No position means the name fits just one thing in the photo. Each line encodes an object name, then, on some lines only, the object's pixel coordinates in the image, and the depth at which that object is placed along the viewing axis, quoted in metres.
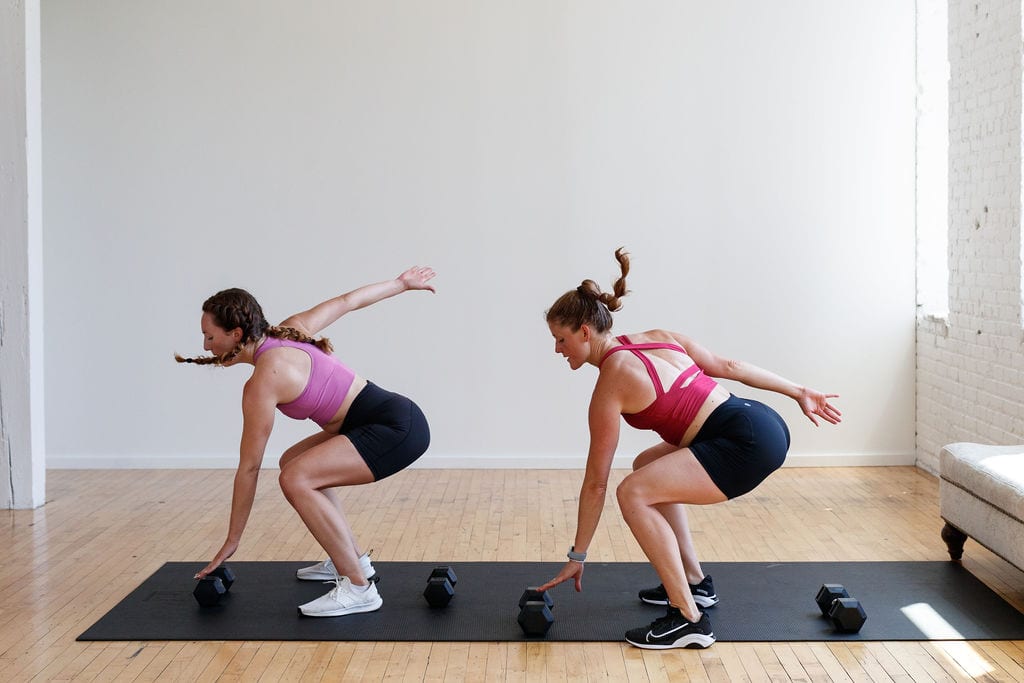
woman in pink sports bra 3.53
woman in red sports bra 3.29
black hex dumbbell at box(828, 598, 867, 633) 3.35
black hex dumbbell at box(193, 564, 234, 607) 3.68
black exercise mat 3.41
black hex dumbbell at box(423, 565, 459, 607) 3.66
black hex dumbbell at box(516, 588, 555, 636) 3.37
